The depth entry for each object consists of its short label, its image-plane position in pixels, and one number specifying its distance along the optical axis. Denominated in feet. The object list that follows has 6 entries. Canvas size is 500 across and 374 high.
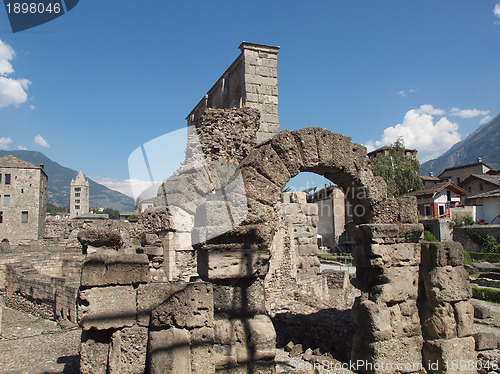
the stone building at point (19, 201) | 147.74
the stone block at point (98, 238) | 16.42
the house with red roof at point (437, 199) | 125.80
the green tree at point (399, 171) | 131.83
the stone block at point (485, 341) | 24.25
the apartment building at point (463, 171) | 182.16
